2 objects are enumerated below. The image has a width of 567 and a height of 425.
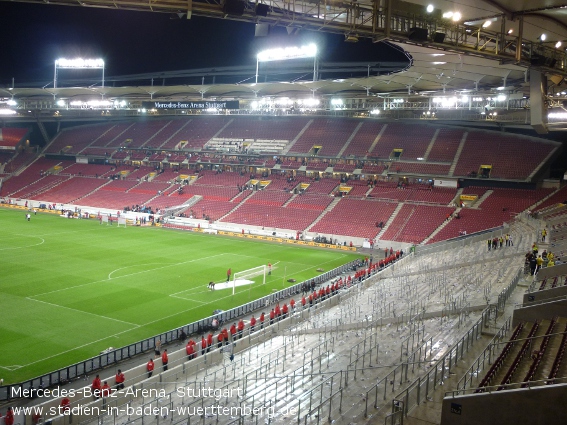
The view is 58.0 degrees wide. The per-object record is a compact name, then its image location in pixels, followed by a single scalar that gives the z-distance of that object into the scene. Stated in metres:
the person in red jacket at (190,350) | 17.83
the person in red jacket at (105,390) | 14.04
